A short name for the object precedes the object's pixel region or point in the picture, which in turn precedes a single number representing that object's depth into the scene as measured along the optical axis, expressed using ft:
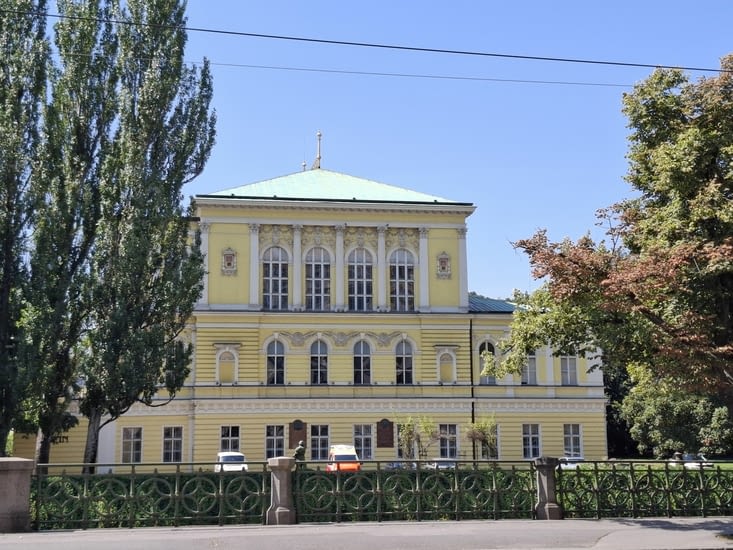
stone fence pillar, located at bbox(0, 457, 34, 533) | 52.37
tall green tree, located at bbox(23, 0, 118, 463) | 76.89
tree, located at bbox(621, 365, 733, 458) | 160.76
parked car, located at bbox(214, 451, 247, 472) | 120.19
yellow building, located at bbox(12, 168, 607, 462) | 135.54
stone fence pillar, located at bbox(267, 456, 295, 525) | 56.54
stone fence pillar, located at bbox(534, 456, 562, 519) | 59.77
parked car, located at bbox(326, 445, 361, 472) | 118.11
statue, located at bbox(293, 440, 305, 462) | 80.12
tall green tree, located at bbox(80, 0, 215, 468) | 81.25
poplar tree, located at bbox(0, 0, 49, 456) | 75.61
